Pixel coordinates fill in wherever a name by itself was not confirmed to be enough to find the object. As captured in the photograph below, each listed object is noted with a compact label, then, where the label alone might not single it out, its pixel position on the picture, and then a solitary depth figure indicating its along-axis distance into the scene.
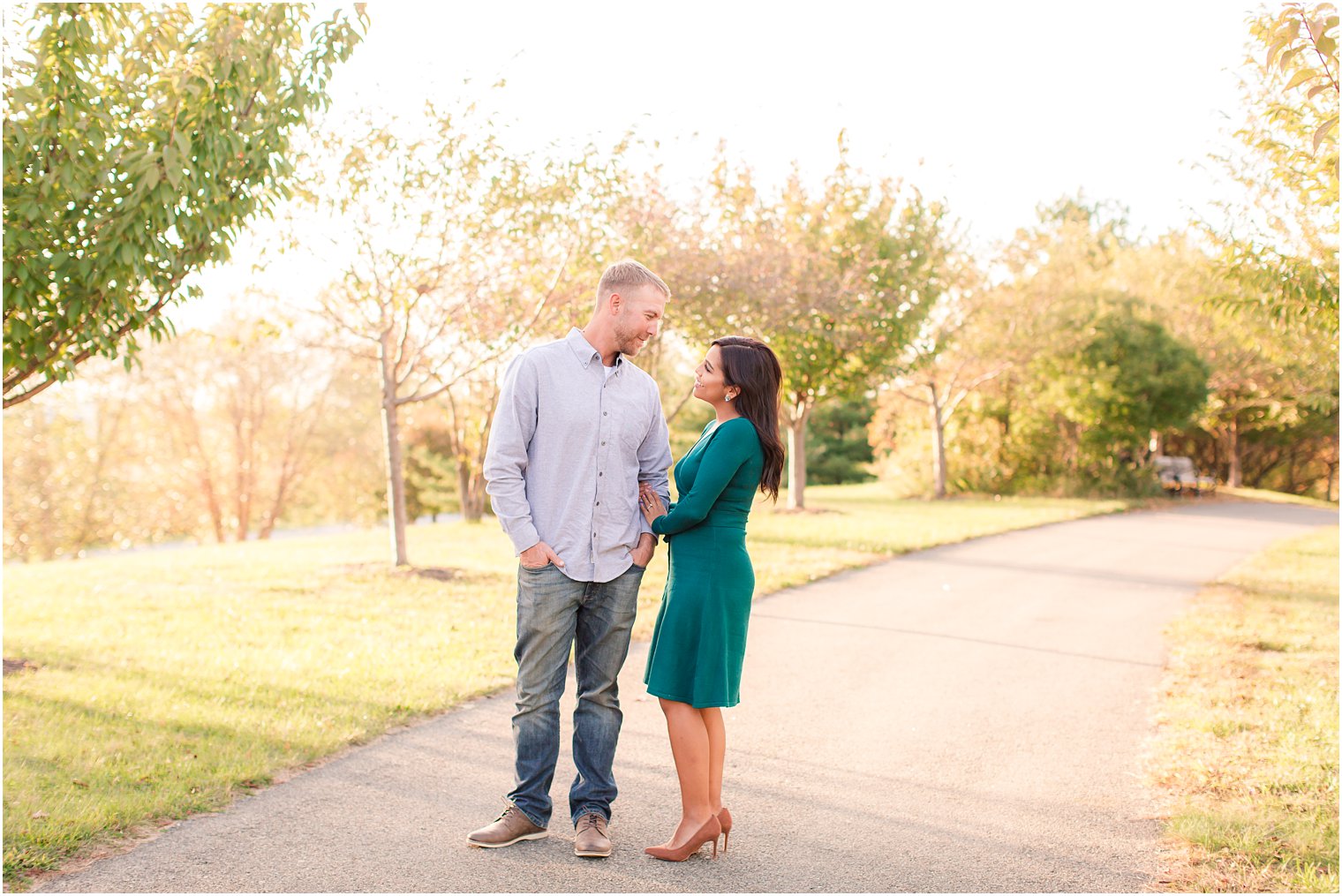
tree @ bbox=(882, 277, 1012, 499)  24.81
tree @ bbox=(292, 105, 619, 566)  11.64
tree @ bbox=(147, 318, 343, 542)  30.73
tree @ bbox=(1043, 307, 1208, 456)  27.23
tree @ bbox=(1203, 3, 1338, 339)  6.89
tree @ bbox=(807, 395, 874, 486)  44.56
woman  4.07
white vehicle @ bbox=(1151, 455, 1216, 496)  31.89
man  4.05
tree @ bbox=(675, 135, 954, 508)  16.36
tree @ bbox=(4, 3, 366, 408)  5.90
